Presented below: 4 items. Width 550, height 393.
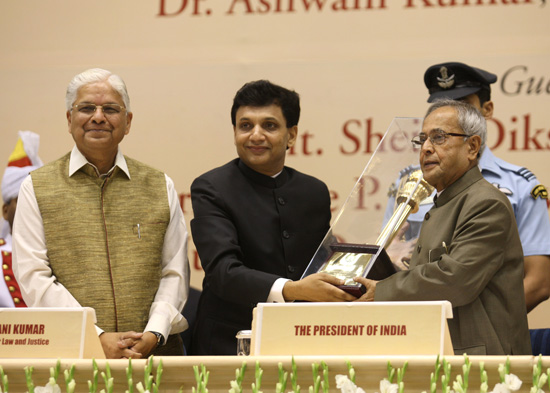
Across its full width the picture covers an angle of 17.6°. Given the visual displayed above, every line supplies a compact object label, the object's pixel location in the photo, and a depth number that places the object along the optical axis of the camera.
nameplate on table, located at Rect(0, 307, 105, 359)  4.27
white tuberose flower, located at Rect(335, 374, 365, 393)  4.00
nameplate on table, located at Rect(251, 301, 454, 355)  4.19
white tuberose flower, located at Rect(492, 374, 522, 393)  3.99
